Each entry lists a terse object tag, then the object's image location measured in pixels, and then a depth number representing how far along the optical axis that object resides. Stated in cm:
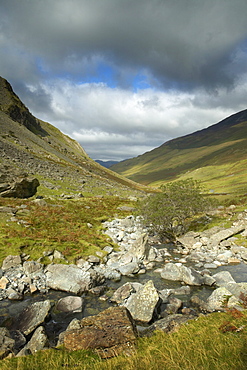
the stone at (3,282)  1546
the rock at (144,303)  1305
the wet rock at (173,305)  1402
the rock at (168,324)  1060
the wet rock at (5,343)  874
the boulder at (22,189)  3997
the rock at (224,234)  2988
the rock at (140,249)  2430
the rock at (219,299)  1416
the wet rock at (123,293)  1539
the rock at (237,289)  1483
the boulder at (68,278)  1666
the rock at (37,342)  970
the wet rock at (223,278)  1819
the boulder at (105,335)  829
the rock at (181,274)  1858
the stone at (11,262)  1761
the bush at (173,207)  3288
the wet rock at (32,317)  1155
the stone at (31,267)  1777
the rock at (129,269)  2054
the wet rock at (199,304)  1420
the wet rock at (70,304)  1408
